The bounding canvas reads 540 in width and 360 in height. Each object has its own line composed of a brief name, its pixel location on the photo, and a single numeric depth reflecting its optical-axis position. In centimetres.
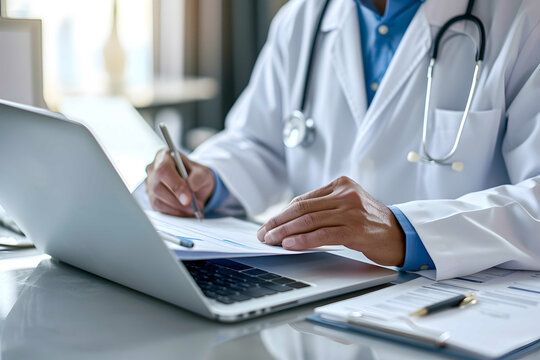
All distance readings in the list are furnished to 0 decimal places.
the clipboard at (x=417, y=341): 62
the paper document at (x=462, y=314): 62
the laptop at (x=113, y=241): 68
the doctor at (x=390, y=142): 89
